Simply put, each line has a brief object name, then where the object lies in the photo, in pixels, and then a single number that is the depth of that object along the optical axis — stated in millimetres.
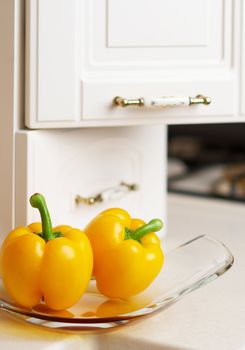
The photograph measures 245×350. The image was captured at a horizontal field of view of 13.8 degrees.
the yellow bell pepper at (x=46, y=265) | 959
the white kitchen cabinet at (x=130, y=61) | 1083
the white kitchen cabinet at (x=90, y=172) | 1106
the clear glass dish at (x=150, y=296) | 972
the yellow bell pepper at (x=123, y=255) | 990
